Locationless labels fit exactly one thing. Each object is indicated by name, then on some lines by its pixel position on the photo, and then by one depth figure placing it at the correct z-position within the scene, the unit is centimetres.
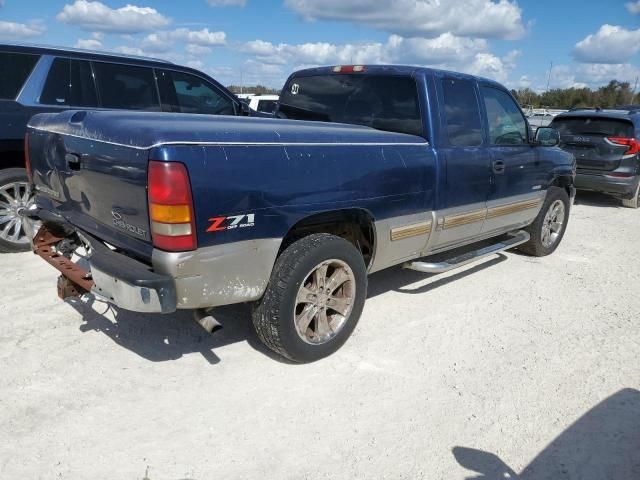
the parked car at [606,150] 927
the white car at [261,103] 969
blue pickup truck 268
